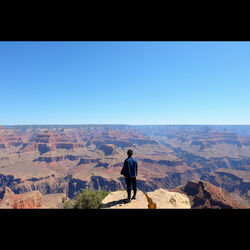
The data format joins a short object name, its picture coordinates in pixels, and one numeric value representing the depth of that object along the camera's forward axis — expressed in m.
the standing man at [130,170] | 4.54
